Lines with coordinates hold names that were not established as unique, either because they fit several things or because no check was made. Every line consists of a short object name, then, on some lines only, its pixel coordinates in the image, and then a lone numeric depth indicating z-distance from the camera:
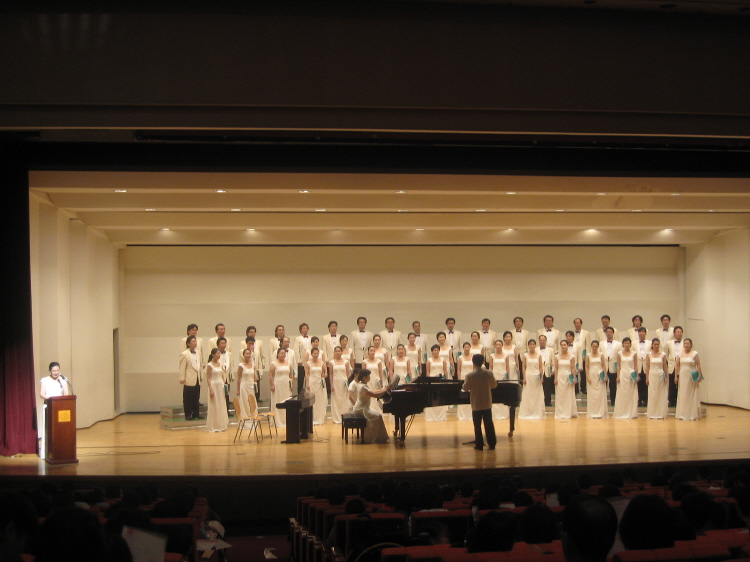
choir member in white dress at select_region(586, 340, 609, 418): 14.21
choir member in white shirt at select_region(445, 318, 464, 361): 15.06
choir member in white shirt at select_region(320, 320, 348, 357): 14.65
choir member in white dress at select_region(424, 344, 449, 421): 13.91
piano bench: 11.64
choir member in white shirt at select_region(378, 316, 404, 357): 14.95
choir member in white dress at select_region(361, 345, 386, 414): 13.78
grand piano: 11.13
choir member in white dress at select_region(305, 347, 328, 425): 13.58
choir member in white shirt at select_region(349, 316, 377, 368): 14.95
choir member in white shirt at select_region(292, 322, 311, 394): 14.40
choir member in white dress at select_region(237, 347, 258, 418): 12.95
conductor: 10.78
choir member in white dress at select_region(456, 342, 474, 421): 13.94
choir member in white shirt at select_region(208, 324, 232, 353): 14.06
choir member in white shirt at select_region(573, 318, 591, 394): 14.92
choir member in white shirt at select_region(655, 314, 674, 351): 14.76
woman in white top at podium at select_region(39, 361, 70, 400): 10.65
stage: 9.15
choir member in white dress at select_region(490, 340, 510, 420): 14.10
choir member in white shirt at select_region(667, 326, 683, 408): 14.12
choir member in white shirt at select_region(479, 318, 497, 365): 14.86
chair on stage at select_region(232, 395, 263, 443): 12.01
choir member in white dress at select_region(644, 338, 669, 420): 13.97
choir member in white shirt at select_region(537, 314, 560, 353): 15.23
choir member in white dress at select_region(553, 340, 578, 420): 14.19
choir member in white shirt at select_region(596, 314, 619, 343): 14.86
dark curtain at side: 10.47
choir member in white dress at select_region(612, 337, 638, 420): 14.05
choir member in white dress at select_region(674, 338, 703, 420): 13.82
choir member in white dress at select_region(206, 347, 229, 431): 12.95
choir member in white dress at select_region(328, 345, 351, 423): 13.67
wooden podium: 9.96
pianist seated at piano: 11.72
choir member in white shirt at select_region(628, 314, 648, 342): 14.70
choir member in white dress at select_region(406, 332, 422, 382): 14.19
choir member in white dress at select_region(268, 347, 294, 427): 13.30
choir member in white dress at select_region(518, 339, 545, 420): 14.16
